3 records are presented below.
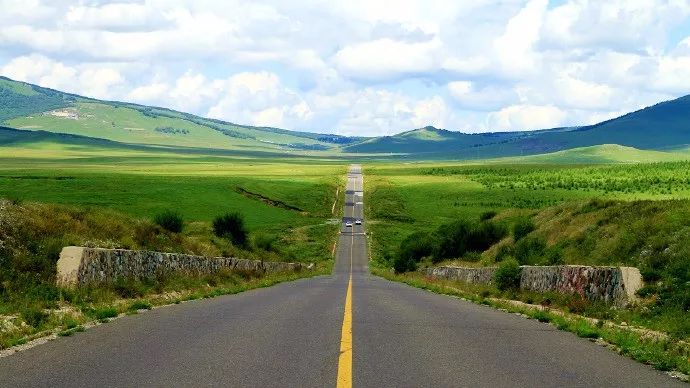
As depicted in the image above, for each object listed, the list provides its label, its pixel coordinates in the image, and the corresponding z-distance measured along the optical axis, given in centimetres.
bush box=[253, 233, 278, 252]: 9119
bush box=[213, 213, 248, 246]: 8208
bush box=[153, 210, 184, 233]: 4729
